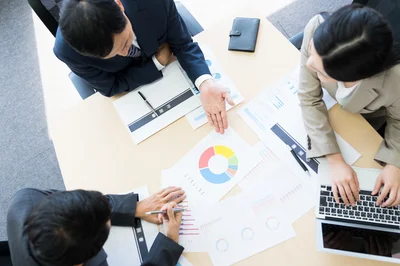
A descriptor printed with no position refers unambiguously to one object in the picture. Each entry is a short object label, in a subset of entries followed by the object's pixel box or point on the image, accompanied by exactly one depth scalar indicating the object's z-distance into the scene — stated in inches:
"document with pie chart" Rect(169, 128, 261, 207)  45.0
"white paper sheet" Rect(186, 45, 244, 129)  48.8
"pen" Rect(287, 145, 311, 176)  44.1
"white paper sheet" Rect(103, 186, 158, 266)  44.0
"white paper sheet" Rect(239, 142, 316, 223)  42.6
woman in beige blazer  33.9
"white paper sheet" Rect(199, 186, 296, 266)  41.9
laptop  37.0
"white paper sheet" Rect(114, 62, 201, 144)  49.3
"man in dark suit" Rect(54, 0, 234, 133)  42.8
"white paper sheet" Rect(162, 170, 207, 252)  43.3
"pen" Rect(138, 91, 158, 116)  49.8
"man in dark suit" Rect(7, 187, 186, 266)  34.6
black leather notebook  50.8
